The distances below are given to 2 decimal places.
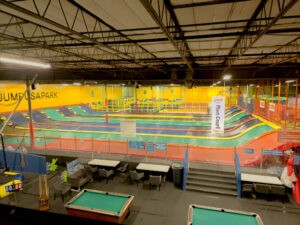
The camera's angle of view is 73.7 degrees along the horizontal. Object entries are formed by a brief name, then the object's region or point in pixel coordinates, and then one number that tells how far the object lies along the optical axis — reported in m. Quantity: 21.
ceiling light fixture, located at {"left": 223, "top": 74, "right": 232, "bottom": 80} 11.10
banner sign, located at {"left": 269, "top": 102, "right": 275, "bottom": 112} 12.90
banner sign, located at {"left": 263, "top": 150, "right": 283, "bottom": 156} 8.77
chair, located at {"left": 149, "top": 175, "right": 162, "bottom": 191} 8.66
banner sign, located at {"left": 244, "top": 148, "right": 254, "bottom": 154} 9.18
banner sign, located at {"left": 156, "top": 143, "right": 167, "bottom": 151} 10.00
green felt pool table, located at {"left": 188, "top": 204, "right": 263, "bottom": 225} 5.17
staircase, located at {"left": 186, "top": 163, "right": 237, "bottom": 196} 8.78
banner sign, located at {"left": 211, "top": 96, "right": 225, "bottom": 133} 9.44
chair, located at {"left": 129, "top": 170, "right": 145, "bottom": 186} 8.96
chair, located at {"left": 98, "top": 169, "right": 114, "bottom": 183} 9.30
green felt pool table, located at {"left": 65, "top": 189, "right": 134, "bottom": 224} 5.78
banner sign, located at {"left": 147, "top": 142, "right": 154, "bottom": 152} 10.20
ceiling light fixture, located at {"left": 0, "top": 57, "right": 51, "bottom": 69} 5.88
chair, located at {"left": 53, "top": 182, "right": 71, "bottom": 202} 7.94
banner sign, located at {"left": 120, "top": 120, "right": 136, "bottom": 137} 10.39
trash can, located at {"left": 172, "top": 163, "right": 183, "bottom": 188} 9.15
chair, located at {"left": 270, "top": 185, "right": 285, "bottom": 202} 7.64
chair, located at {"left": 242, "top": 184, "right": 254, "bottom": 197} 8.18
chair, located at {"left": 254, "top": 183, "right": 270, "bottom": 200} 7.79
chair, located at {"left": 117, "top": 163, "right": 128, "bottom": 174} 9.76
